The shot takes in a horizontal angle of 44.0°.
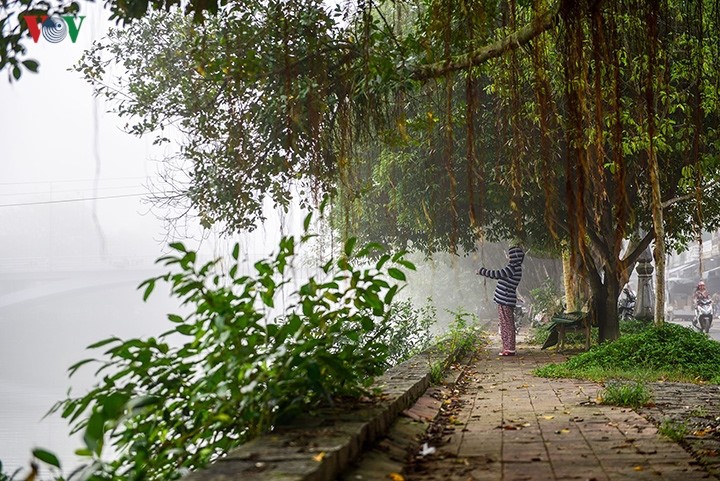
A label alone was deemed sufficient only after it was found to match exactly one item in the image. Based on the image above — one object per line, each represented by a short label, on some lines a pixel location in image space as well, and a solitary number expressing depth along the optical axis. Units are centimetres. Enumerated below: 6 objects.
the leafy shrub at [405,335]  1628
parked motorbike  2567
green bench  1608
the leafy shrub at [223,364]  449
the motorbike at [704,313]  2878
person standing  1434
